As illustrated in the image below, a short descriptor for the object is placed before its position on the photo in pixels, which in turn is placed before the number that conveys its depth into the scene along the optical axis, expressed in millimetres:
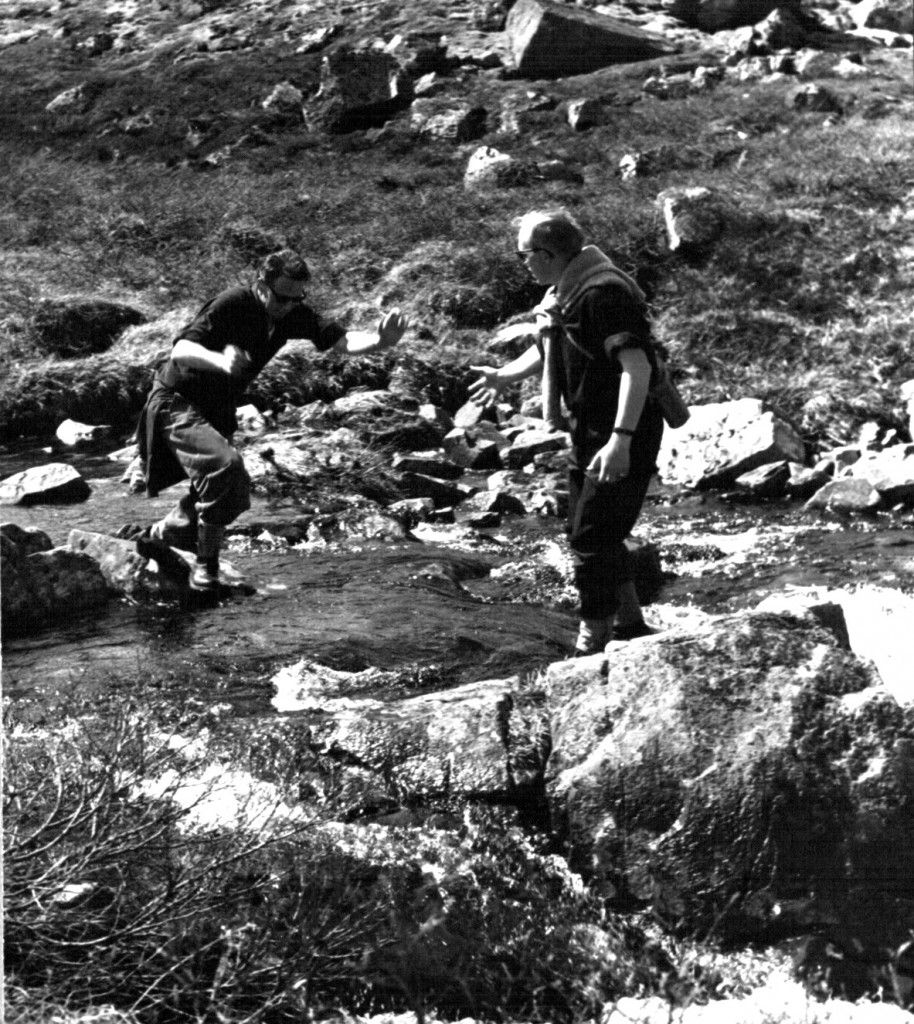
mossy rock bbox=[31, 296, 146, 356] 16547
